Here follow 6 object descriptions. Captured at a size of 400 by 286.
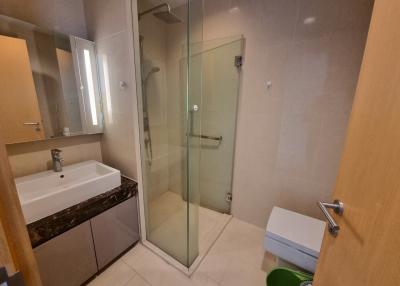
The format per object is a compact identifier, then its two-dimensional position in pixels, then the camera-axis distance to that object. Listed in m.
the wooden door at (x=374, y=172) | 0.44
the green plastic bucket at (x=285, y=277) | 1.16
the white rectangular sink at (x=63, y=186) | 1.05
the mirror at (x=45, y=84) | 1.20
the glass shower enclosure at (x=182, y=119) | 1.44
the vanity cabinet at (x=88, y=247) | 1.08
